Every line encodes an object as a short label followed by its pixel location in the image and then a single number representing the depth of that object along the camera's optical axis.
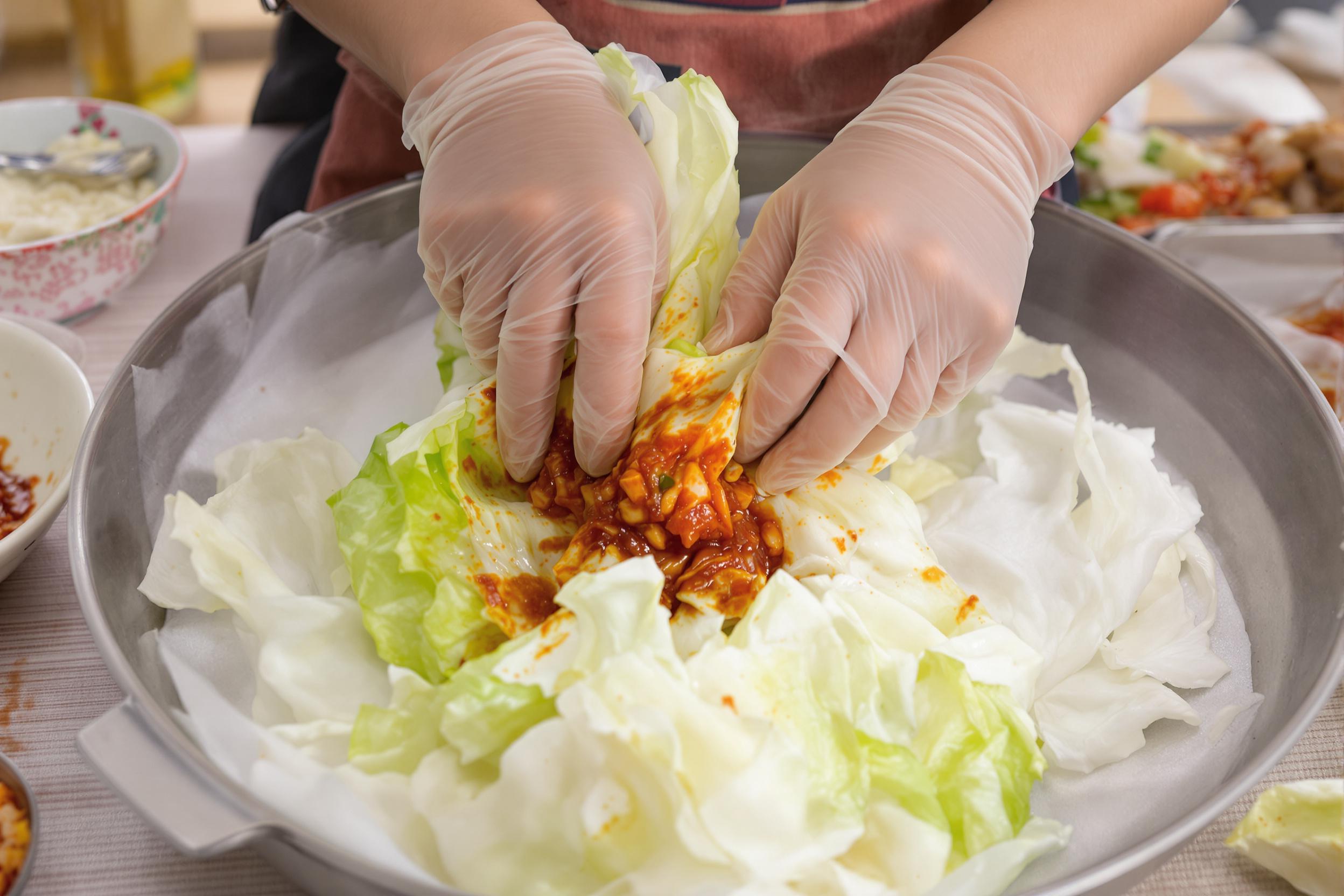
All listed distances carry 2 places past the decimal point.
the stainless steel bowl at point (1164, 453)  0.60
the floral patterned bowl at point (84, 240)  0.83
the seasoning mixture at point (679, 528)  0.67
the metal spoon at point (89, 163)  0.91
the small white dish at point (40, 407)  0.75
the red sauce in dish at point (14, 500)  0.74
